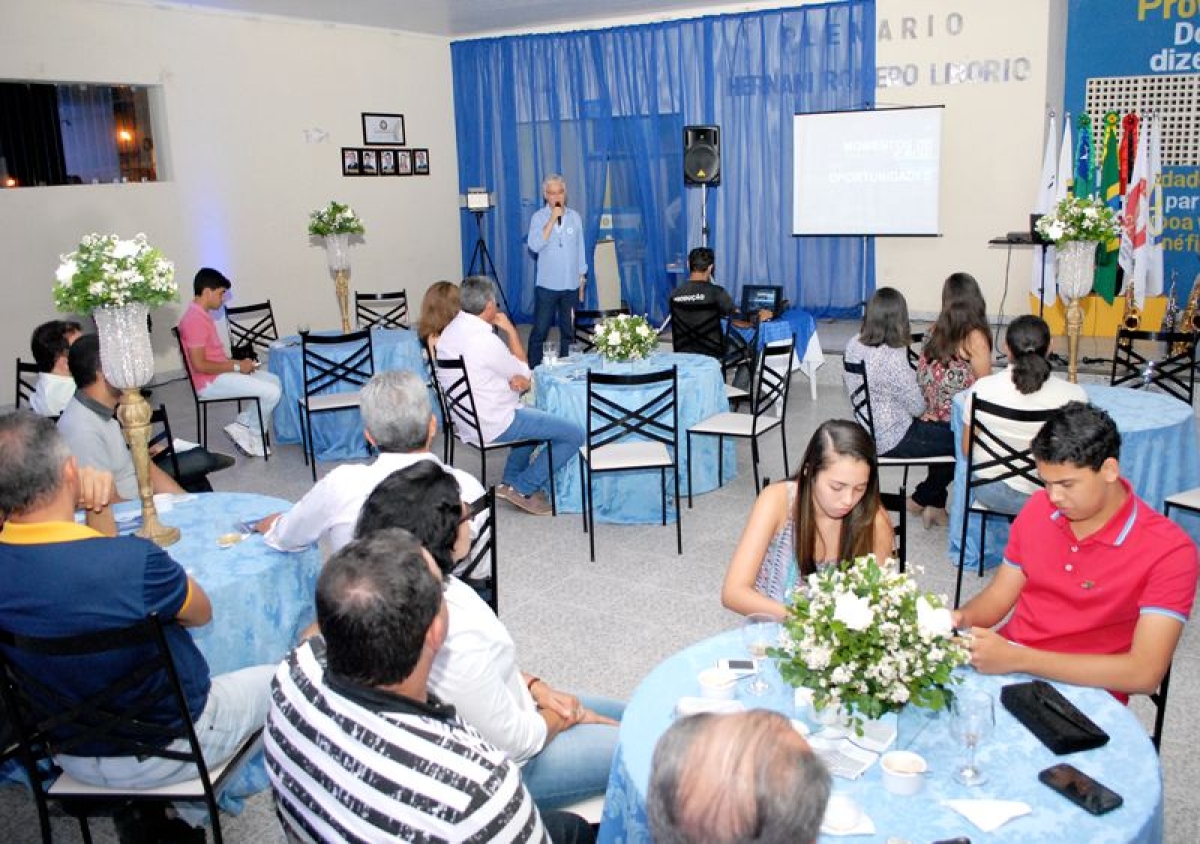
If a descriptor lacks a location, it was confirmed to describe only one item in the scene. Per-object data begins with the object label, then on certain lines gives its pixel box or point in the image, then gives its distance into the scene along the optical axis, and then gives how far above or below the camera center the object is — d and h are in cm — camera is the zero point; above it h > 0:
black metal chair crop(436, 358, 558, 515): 561 -97
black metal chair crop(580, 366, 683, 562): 513 -111
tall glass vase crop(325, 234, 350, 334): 725 -26
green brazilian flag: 873 +5
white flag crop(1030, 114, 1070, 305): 882 +6
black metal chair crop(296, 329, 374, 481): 651 -95
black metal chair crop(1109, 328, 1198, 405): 542 -86
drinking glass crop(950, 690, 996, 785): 193 -95
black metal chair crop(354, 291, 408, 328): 848 -77
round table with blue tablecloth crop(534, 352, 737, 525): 562 -113
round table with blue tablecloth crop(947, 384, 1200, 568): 435 -103
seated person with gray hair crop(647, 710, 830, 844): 122 -67
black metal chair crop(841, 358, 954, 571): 510 -98
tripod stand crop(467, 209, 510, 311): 1207 -47
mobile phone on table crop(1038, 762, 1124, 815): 180 -102
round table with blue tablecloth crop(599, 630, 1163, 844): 178 -103
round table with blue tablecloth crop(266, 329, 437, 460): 700 -121
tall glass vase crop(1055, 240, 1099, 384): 509 -37
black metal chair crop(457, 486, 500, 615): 311 -100
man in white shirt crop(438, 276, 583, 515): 562 -94
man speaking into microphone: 907 -38
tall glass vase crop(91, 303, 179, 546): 326 -44
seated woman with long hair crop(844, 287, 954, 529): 510 -88
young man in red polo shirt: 230 -88
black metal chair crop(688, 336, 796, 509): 557 -112
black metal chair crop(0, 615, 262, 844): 233 -110
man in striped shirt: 161 -80
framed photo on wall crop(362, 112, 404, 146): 1115 +99
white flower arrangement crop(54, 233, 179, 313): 321 -13
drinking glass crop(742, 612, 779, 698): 239 -98
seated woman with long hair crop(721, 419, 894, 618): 278 -85
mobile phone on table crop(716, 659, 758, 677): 231 -99
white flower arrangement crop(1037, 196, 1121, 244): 497 -11
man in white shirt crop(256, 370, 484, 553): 313 -74
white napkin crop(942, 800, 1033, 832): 179 -104
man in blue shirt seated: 235 -80
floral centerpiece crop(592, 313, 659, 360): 581 -68
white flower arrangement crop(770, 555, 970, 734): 196 -83
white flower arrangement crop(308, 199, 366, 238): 727 +1
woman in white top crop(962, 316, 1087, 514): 430 -78
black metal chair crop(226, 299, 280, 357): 773 -79
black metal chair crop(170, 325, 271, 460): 684 -126
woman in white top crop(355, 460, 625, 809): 215 -95
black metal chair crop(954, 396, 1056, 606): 421 -104
